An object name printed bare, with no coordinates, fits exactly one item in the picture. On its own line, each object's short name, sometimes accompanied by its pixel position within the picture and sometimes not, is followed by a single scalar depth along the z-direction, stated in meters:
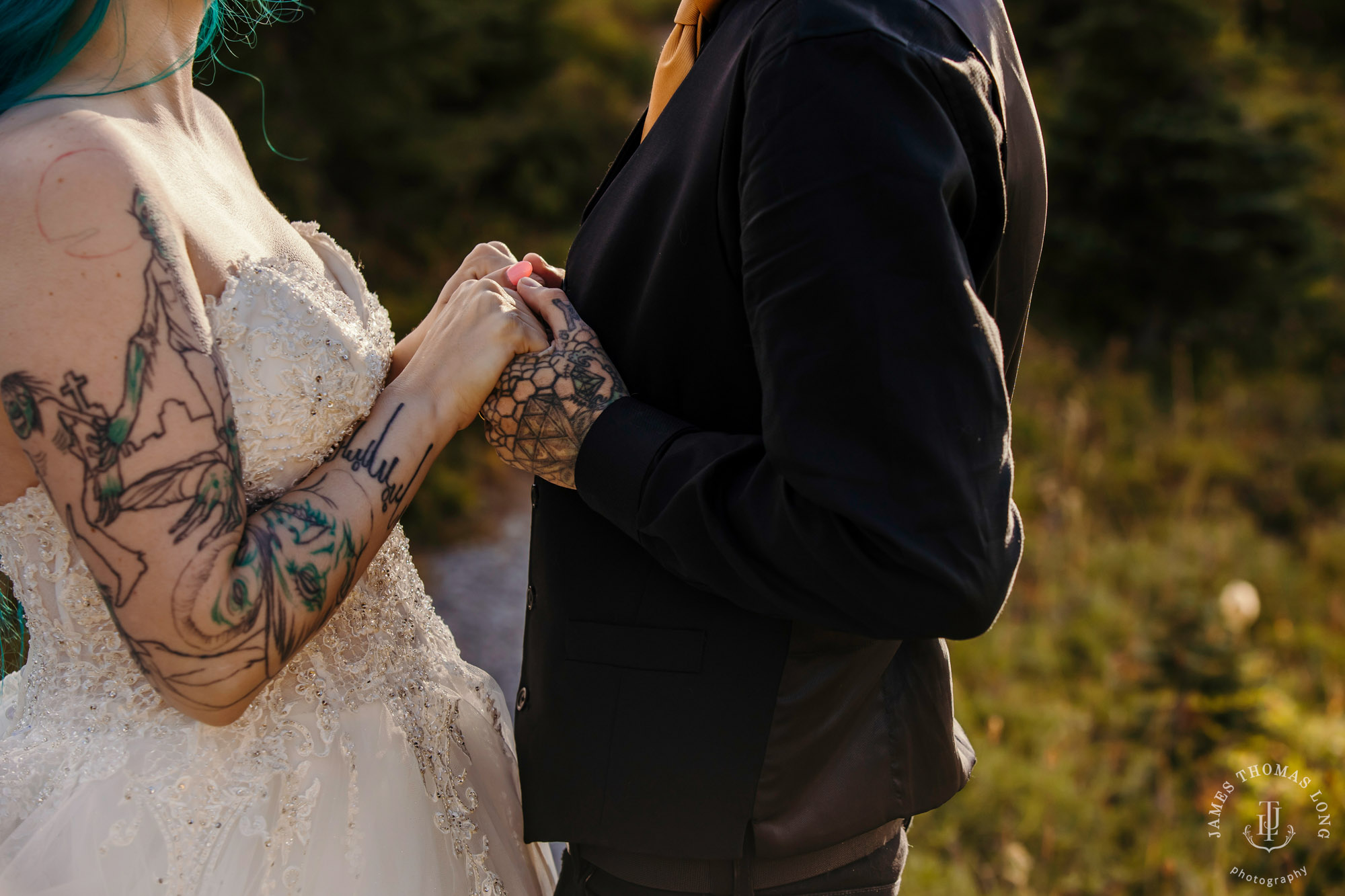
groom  1.02
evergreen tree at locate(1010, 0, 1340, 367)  6.89
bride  1.17
